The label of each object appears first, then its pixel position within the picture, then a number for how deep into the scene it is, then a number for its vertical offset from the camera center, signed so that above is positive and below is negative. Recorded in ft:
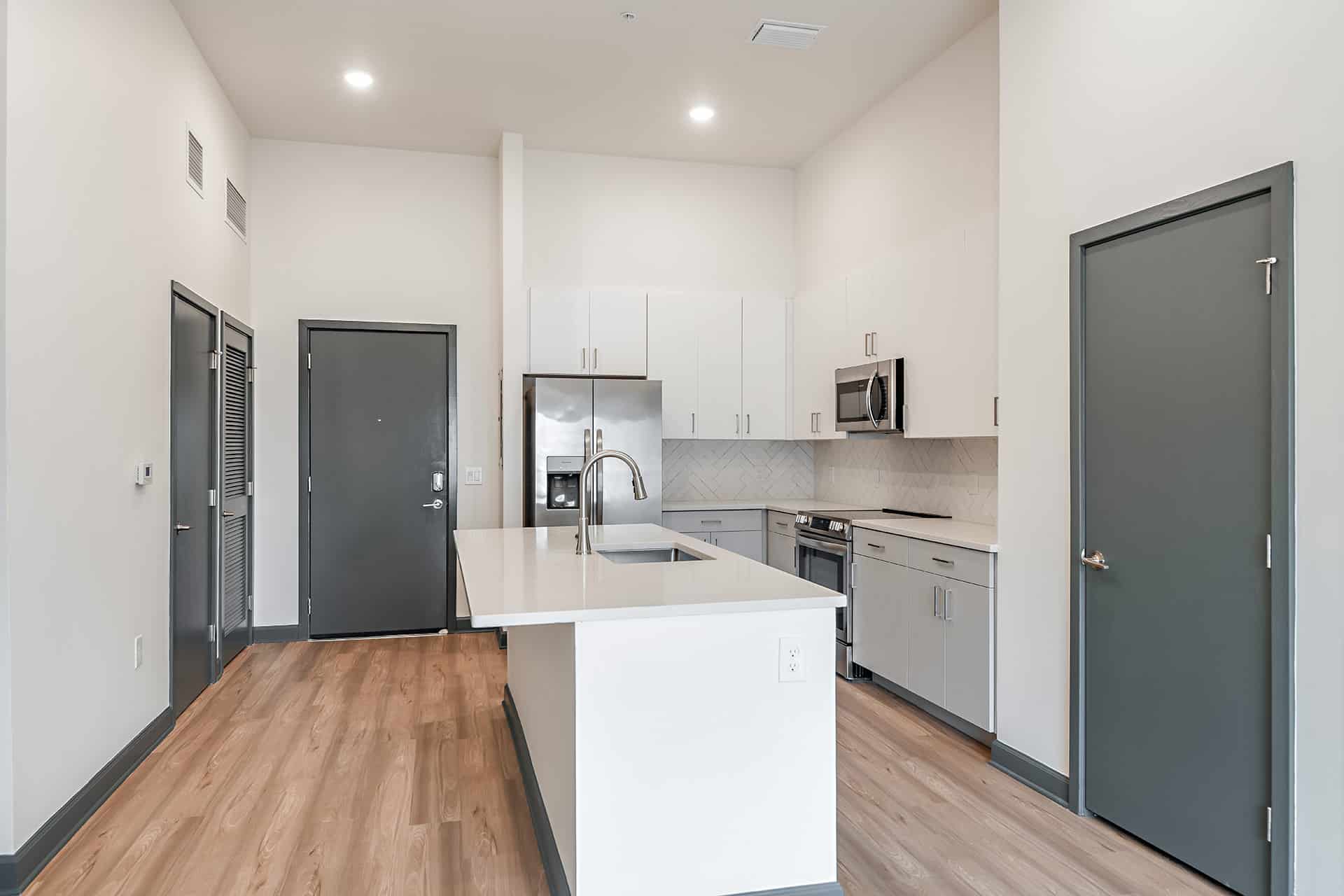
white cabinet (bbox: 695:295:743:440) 18.33 +1.71
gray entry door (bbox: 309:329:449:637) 17.70 -0.73
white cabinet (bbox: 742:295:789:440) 18.57 +1.81
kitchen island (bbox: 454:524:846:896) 6.70 -2.36
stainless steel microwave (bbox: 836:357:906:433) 13.97 +0.90
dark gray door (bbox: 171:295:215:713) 12.42 -0.77
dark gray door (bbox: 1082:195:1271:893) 7.27 -0.82
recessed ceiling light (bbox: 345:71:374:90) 14.30 +6.36
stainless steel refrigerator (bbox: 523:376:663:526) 15.96 +0.12
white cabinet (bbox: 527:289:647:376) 17.47 +2.46
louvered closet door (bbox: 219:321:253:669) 15.37 -0.99
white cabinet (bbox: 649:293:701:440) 18.07 +1.98
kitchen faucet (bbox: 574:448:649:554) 8.41 -0.45
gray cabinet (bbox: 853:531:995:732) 10.91 -2.69
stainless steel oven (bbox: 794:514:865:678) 14.29 -2.08
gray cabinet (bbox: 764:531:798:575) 16.33 -2.07
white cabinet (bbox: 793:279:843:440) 16.71 +1.93
